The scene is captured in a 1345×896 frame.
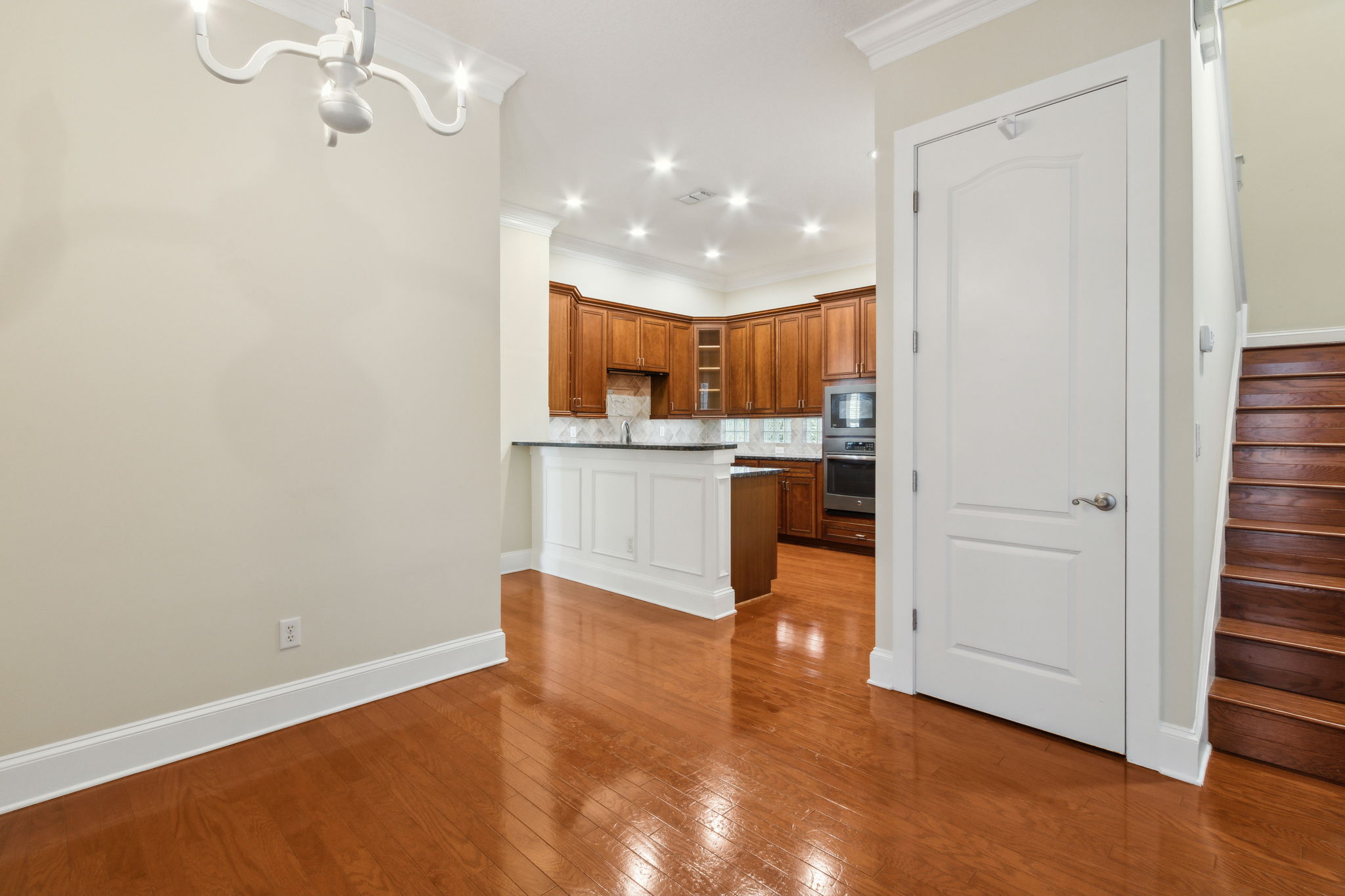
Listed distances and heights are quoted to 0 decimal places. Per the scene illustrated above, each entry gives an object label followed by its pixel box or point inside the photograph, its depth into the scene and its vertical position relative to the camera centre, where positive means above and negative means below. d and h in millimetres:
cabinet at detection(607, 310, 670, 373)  6250 +1038
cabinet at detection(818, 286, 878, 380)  5938 +1052
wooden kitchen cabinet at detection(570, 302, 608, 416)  5805 +770
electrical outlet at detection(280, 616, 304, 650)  2441 -749
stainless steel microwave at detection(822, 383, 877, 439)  5828 +306
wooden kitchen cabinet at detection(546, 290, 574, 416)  5539 +775
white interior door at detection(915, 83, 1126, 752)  2215 +102
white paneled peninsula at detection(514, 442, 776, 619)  3881 -542
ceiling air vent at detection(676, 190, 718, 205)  4739 +1884
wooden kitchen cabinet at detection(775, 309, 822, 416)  6453 +841
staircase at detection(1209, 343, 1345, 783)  2117 -554
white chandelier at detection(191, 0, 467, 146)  1385 +862
